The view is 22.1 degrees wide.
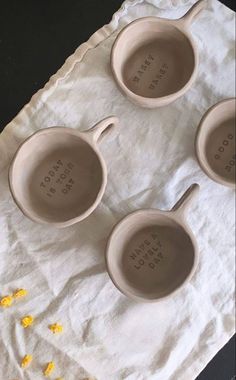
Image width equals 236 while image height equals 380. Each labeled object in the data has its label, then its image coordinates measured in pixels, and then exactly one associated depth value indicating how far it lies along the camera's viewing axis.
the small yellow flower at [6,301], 0.71
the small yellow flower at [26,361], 0.70
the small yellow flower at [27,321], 0.71
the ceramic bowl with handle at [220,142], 0.69
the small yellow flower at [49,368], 0.70
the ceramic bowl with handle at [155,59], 0.69
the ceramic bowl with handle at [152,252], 0.68
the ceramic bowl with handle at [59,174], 0.68
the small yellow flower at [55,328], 0.71
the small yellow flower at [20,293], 0.71
